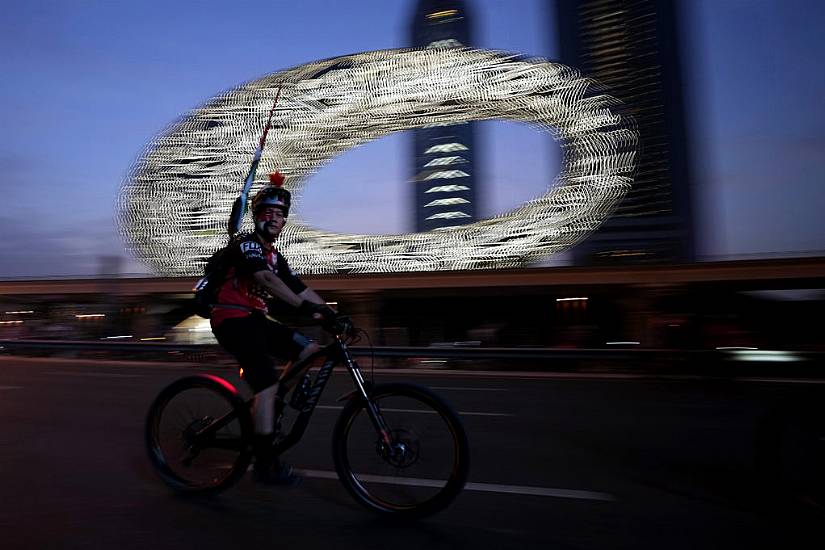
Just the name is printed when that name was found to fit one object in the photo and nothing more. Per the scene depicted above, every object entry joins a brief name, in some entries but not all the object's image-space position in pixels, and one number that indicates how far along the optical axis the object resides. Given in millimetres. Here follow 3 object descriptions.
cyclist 3709
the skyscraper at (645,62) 127750
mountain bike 3363
